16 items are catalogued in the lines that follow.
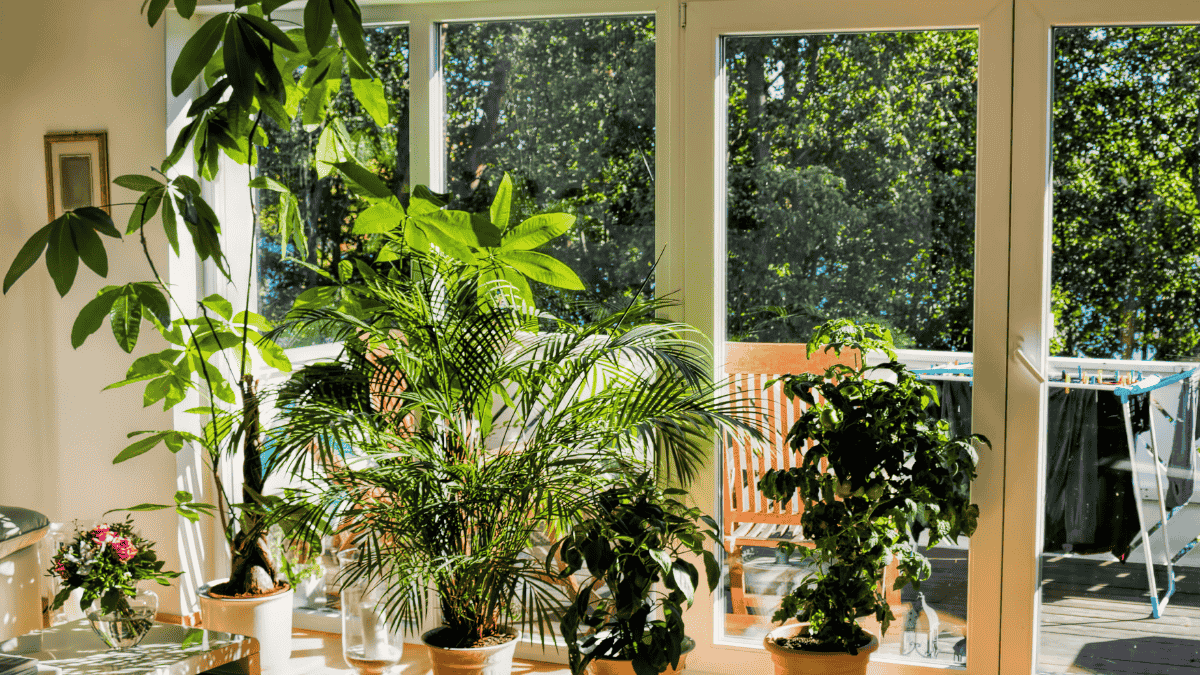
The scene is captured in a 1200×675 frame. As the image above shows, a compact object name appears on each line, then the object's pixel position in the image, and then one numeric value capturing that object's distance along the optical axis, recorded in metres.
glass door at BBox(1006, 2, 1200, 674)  2.65
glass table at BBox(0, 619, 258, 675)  2.24
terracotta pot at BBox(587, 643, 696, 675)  2.50
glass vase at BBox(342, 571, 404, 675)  3.02
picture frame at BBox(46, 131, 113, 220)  3.46
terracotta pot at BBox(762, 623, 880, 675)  2.56
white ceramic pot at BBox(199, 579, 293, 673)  2.90
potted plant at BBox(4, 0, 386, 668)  2.11
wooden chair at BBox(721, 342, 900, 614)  2.96
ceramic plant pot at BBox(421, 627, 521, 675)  2.47
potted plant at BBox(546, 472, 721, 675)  2.26
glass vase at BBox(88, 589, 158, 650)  2.35
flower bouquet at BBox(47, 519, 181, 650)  2.34
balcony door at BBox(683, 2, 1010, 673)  2.76
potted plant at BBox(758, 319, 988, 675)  2.54
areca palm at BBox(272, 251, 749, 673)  2.37
